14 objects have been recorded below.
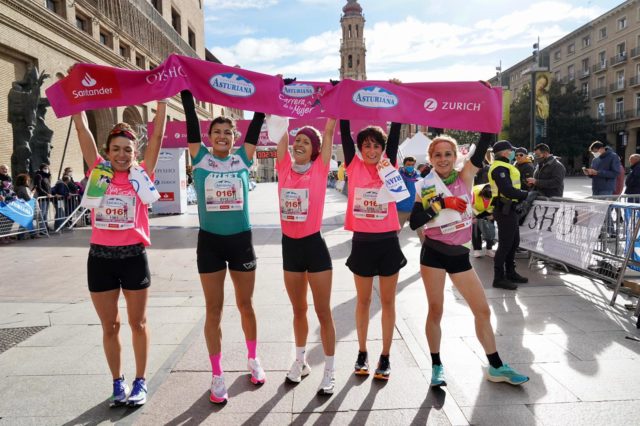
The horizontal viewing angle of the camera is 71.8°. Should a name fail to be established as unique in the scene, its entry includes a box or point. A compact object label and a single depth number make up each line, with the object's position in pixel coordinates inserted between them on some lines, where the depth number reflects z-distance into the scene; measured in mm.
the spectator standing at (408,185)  7833
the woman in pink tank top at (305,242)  3541
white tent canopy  17688
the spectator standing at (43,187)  13523
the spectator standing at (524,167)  8070
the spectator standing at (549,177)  8284
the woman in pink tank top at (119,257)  3316
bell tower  102000
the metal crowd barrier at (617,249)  5805
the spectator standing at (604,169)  10352
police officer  6559
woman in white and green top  3504
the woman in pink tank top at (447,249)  3594
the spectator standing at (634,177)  10531
